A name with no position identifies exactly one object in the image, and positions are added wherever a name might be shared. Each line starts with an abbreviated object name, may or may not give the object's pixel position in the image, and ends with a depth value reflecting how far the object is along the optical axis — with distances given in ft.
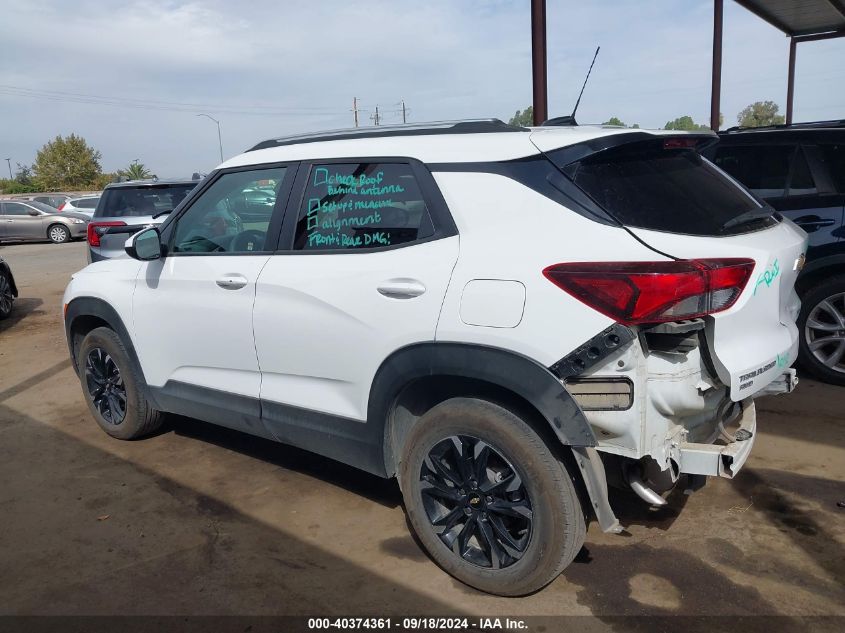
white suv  8.39
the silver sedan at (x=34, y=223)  74.43
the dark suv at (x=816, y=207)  16.87
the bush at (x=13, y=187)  198.81
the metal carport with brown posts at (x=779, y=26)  23.47
